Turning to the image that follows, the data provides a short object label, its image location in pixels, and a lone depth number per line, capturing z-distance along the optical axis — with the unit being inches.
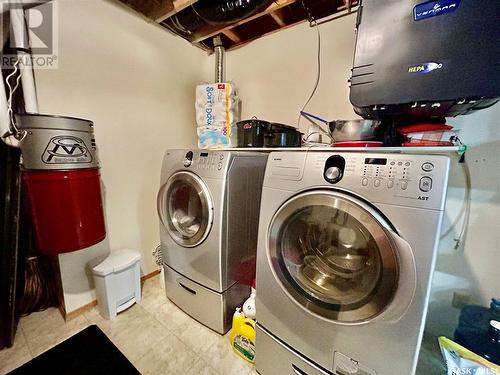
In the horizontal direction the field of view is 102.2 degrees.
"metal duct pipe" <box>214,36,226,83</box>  76.2
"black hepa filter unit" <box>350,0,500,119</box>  25.7
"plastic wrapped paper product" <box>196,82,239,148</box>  67.2
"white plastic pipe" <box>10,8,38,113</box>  40.5
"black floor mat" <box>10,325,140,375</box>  41.2
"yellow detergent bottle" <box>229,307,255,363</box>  44.1
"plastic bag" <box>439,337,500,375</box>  30.6
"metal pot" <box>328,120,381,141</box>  41.2
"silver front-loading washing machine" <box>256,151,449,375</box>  24.7
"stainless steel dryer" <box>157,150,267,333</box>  44.8
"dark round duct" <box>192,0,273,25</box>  51.9
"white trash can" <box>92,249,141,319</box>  52.3
